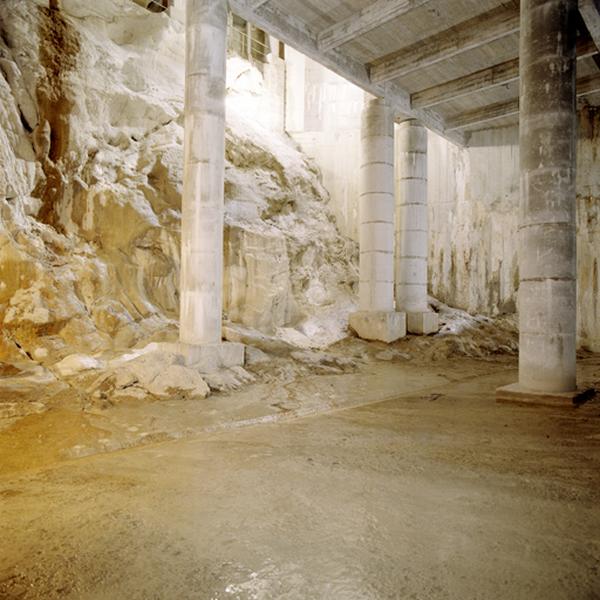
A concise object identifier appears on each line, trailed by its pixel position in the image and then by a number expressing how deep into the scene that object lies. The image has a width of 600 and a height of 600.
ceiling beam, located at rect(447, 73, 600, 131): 14.38
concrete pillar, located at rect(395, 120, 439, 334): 14.45
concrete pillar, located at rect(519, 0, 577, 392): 6.94
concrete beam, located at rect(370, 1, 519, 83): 10.43
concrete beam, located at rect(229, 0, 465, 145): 10.37
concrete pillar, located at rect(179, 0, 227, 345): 8.91
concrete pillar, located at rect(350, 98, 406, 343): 13.51
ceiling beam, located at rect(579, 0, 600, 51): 9.16
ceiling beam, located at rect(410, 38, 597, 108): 12.38
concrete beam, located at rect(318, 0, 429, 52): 10.15
